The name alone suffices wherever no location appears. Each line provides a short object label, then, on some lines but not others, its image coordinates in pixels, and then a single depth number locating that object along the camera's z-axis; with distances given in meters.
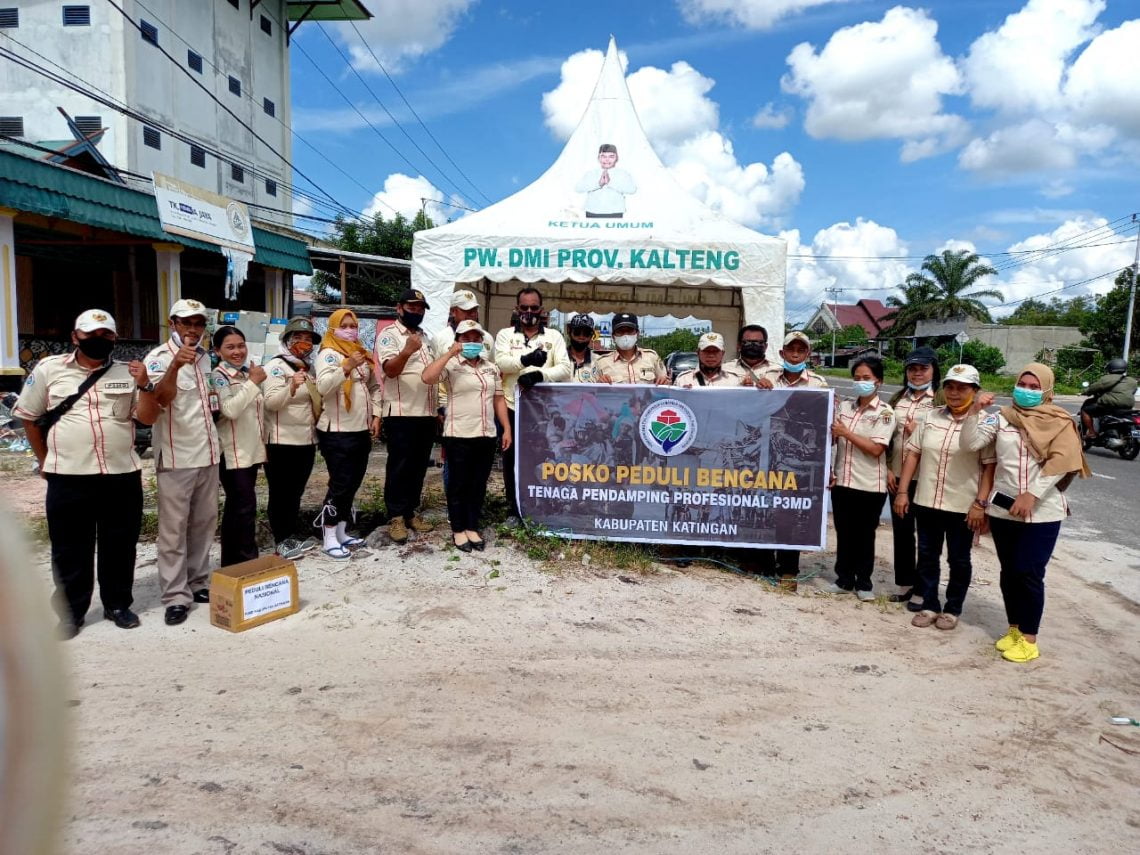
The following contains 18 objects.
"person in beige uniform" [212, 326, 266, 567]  4.41
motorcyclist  12.24
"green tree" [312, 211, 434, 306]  26.77
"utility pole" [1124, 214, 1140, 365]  29.68
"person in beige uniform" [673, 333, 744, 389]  5.36
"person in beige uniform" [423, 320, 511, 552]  5.21
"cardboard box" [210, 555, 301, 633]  4.02
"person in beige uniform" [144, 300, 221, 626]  4.04
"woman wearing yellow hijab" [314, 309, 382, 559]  5.02
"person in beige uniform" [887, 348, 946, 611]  4.67
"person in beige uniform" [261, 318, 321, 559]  4.87
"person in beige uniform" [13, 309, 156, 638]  3.72
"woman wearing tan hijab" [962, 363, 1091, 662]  3.94
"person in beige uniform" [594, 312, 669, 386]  5.55
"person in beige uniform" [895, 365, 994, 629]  4.33
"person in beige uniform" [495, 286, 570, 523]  5.58
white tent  8.17
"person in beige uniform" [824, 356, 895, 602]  4.71
